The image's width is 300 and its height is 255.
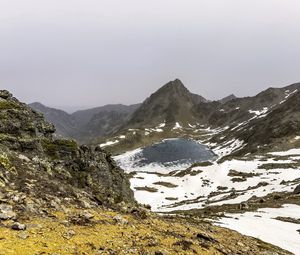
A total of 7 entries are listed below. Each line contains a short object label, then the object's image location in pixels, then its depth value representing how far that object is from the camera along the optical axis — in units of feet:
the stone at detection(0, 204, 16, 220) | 54.75
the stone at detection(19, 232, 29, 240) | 50.65
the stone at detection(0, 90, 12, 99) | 125.34
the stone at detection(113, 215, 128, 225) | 65.47
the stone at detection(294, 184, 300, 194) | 210.26
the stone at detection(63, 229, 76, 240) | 53.92
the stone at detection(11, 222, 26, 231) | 52.54
